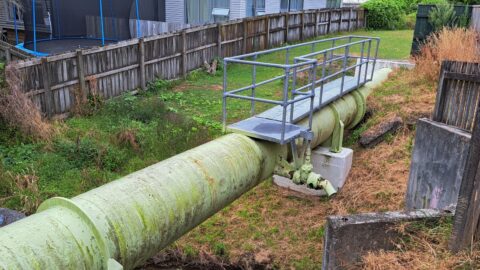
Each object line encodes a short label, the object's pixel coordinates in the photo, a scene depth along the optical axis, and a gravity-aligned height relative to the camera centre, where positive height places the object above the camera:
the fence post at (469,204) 3.75 -1.61
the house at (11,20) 20.69 -1.27
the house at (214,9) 20.08 -0.43
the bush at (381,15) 26.52 -0.56
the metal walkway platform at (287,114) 5.98 -1.71
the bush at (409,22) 27.44 -0.95
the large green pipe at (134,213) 3.16 -1.74
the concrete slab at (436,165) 5.84 -2.08
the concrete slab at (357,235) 4.40 -2.18
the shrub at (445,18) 12.62 -0.29
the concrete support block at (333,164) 8.51 -2.95
